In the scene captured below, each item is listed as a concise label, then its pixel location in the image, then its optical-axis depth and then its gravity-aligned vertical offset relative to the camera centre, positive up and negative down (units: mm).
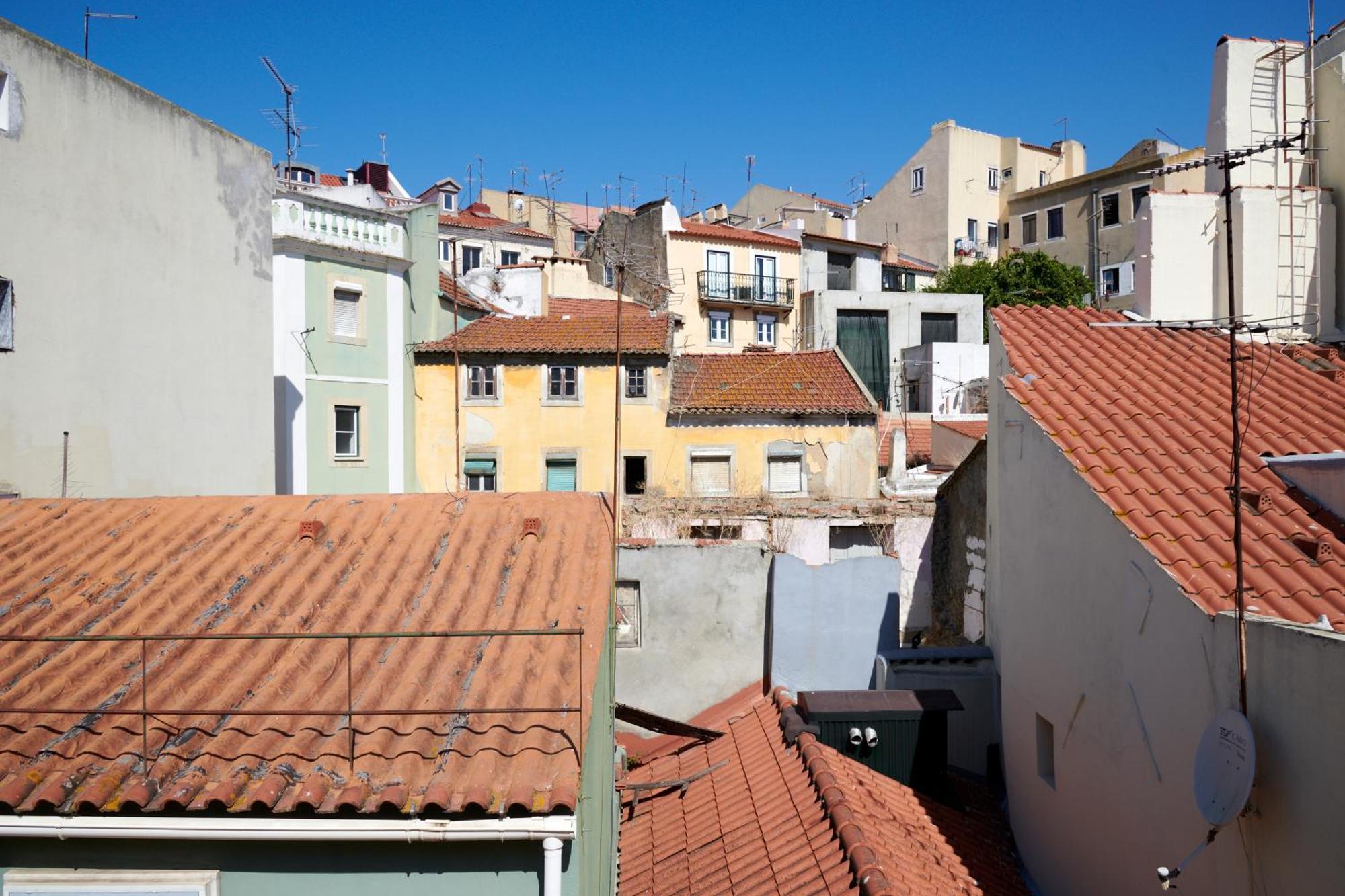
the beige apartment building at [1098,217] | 47250 +12069
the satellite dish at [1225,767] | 5746 -1907
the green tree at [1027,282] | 44375 +7544
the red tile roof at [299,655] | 5227 -1294
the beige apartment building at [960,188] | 56656 +15154
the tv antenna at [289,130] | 27250 +8900
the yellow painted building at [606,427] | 27797 +574
